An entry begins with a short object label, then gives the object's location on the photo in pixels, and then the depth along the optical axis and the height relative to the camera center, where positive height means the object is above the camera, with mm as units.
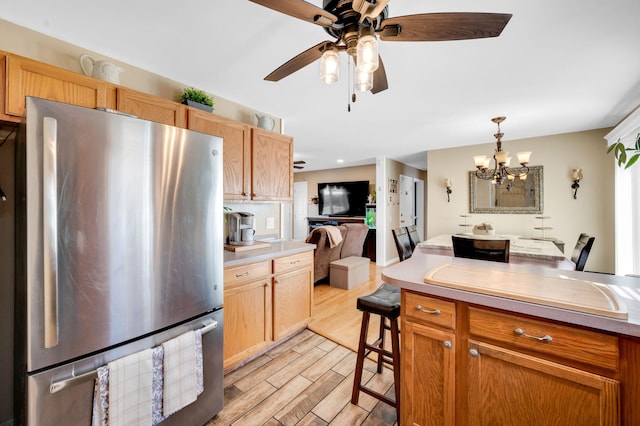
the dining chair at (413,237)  3433 -331
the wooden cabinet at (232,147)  2141 +602
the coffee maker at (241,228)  2404 -138
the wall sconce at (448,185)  4719 +490
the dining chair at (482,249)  2307 -336
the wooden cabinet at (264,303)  1935 -763
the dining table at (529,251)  2480 -415
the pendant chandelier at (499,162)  3119 +612
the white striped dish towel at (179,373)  1283 -813
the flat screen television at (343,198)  6922 +416
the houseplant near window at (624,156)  1746 +374
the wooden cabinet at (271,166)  2516 +483
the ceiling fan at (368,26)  1015 +784
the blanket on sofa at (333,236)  3812 -341
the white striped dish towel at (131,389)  1120 -783
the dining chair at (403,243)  3041 -369
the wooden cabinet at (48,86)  1345 +737
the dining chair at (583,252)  2367 -374
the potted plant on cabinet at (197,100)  2111 +948
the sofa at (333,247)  3913 -553
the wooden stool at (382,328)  1481 -706
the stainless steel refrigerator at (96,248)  987 -151
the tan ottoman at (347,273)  3992 -950
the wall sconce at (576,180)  3717 +459
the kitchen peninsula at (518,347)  882 -536
